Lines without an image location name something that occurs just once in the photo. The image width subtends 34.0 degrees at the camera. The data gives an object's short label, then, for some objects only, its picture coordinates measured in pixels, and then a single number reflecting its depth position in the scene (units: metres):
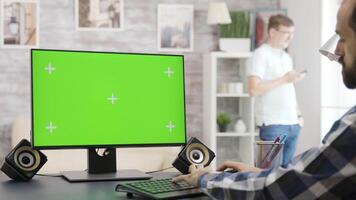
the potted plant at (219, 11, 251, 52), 5.29
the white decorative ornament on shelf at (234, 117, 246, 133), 5.21
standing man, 4.15
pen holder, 1.96
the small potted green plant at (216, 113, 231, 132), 5.22
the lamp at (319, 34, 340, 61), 1.98
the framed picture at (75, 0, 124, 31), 5.19
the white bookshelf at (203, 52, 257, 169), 5.13
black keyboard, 1.70
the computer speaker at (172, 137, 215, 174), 2.16
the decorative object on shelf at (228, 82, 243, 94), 5.17
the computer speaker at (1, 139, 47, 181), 2.05
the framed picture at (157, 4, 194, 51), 5.34
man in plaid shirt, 1.29
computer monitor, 2.07
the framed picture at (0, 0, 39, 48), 5.06
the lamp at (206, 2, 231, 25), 5.10
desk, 1.73
